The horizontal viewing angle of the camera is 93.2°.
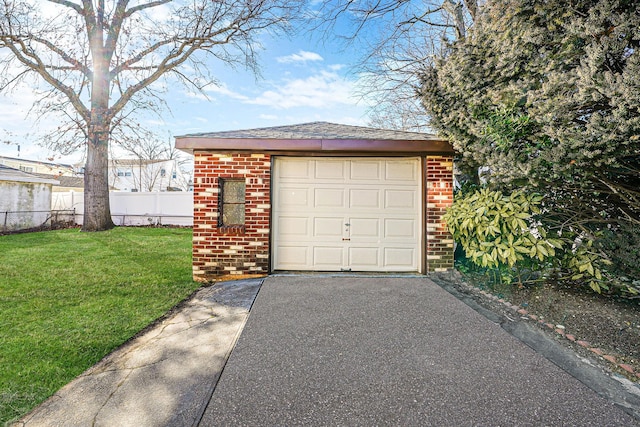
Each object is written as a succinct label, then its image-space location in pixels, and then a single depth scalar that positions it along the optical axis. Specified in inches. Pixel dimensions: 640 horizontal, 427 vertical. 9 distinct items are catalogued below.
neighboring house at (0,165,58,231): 459.2
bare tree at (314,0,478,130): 318.0
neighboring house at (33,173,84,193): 1034.7
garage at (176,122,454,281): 205.5
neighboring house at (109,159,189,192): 1128.8
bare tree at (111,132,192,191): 1110.9
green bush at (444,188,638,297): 156.0
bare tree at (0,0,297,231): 444.5
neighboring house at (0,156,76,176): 1235.9
